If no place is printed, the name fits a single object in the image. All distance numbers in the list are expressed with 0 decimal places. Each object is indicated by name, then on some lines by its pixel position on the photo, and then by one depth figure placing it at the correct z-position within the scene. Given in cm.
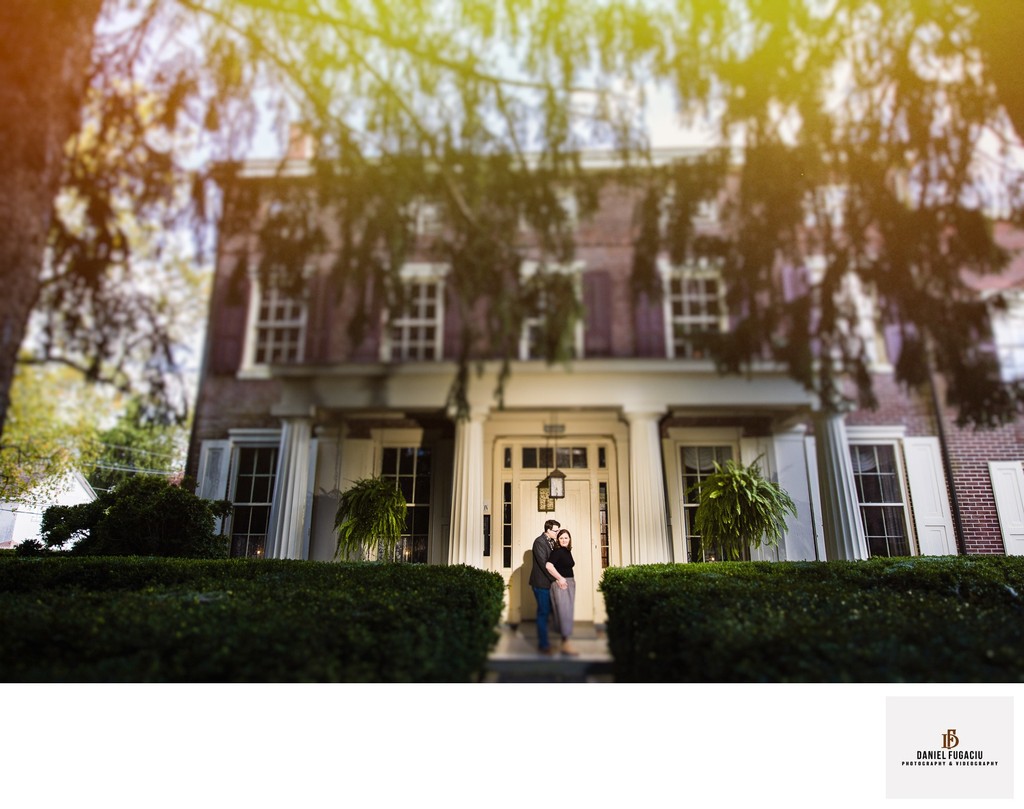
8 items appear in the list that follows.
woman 386
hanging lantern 459
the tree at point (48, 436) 412
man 394
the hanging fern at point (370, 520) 451
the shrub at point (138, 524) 435
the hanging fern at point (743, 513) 446
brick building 446
